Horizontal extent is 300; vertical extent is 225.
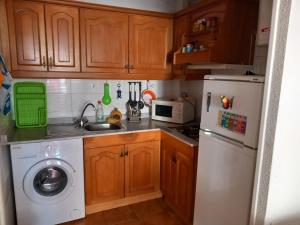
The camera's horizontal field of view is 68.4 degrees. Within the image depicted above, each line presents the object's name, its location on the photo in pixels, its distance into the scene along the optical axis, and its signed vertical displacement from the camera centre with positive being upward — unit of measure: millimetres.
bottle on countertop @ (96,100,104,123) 2523 -444
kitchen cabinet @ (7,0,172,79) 1947 +314
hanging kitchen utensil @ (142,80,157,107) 2778 -273
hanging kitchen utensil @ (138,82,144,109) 2726 -332
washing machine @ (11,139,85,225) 1835 -946
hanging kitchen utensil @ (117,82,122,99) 2633 -208
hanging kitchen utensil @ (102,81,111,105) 2525 -261
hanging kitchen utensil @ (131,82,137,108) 2650 -316
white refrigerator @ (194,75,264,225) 1238 -444
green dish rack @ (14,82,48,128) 2139 -314
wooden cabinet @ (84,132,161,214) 2098 -938
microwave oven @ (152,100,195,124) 2434 -396
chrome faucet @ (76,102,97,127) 2341 -496
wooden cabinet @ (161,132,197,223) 1871 -916
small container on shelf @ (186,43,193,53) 1999 +252
